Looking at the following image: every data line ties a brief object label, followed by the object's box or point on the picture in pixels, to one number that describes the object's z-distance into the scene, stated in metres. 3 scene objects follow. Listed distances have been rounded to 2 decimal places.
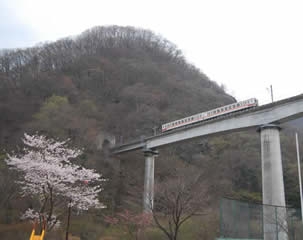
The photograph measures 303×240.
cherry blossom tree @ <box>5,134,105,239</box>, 20.62
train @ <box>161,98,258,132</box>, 29.33
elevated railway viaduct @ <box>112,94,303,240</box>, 23.58
